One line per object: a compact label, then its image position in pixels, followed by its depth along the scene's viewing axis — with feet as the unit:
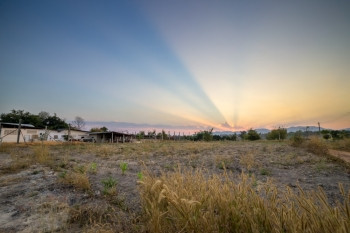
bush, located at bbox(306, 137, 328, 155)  39.97
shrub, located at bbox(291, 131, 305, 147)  55.56
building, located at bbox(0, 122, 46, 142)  87.54
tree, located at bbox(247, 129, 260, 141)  123.85
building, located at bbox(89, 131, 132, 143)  137.80
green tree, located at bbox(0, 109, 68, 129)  136.77
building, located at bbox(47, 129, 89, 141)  118.57
